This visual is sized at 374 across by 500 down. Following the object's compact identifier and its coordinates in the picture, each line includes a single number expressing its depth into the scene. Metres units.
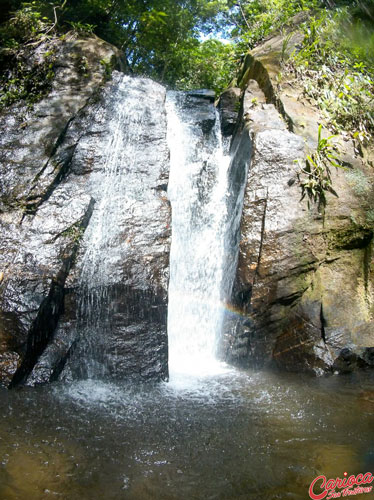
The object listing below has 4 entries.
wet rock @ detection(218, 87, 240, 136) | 9.06
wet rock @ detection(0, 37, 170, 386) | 4.66
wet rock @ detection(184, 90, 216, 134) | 9.02
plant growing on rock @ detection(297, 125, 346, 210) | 5.66
